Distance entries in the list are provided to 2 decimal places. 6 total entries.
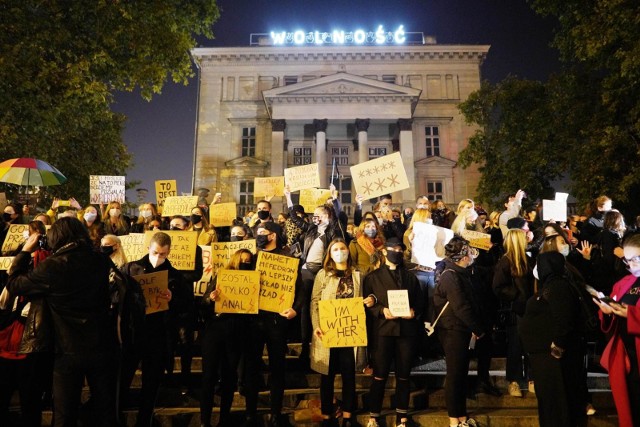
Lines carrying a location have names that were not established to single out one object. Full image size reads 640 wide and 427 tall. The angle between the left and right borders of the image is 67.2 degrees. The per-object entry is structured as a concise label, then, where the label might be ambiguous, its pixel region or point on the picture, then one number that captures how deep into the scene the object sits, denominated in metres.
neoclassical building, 33.84
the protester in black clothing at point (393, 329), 5.54
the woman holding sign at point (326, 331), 5.58
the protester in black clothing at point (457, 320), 5.39
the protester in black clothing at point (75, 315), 3.98
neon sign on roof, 39.88
